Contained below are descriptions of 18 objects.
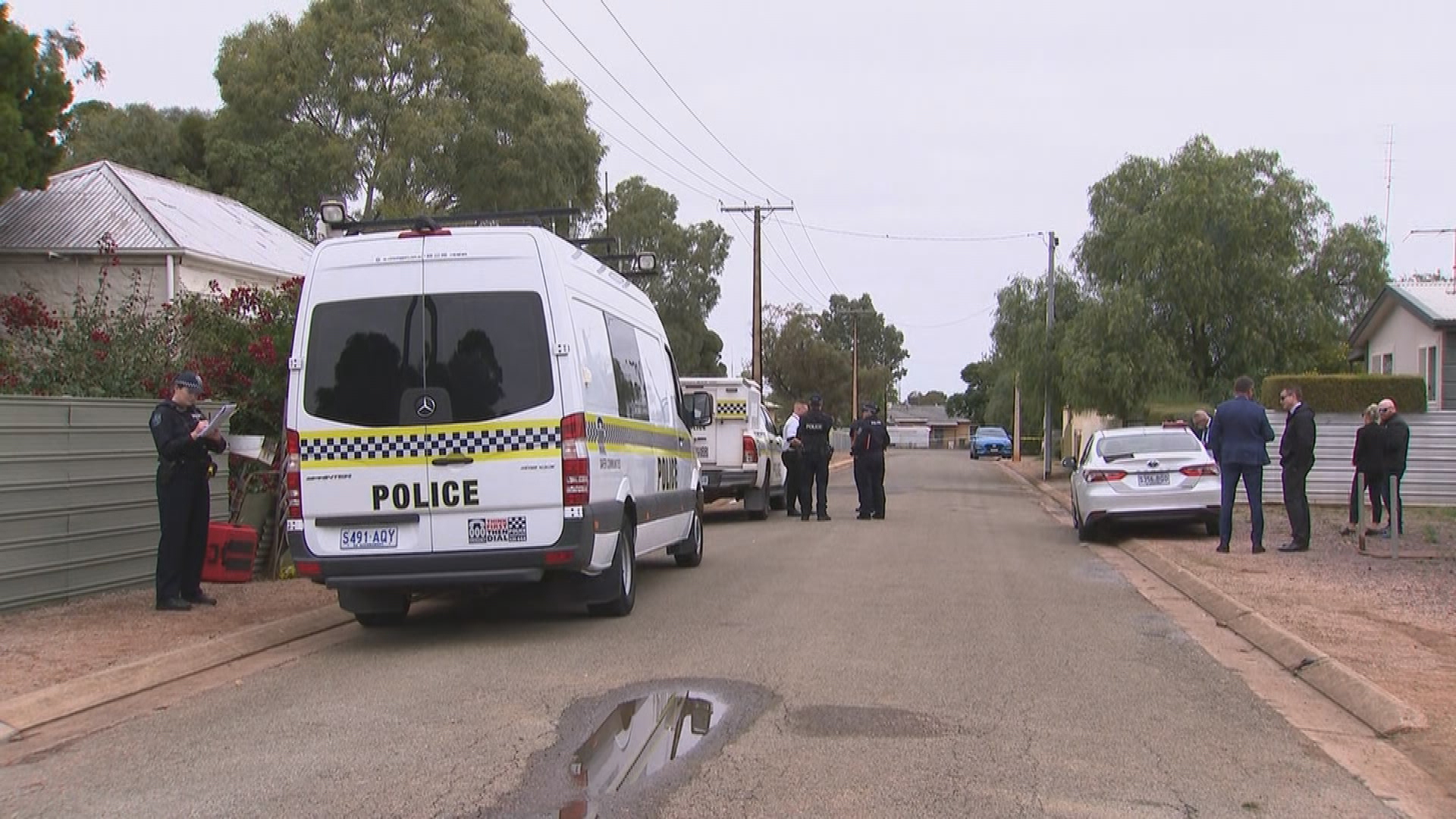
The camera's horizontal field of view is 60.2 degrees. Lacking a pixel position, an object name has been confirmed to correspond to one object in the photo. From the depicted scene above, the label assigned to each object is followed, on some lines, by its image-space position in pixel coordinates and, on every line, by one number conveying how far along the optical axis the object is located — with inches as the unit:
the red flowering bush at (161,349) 462.0
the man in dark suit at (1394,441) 562.3
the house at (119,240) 775.7
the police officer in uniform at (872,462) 753.0
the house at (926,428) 4446.4
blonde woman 569.6
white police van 326.3
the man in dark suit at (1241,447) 521.3
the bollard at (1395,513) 485.4
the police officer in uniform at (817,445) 762.2
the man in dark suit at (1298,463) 537.3
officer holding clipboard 361.1
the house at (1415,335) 987.9
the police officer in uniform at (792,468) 799.7
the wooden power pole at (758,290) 1494.0
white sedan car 610.5
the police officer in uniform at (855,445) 759.1
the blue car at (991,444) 2549.2
